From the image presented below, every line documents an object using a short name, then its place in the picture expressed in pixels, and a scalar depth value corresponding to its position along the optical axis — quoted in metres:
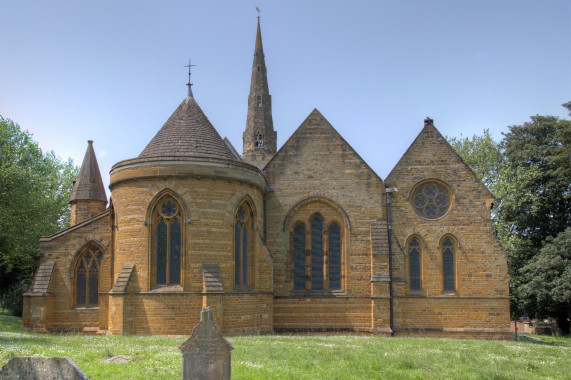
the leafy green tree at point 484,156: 39.34
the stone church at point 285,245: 20.06
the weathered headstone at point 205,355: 9.70
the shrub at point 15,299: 36.94
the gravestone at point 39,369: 8.09
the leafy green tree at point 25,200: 29.03
